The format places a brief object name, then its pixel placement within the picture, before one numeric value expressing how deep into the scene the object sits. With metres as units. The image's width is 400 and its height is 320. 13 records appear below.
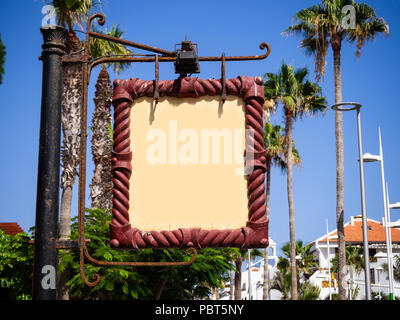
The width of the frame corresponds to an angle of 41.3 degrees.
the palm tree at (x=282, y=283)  60.84
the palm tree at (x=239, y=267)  52.75
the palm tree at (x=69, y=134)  15.99
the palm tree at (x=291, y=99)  36.88
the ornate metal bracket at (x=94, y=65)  3.78
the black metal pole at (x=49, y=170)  3.55
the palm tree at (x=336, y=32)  27.15
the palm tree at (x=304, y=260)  65.97
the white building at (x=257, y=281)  68.56
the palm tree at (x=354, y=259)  62.19
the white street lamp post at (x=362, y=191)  17.59
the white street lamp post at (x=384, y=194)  21.46
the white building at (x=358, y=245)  58.69
